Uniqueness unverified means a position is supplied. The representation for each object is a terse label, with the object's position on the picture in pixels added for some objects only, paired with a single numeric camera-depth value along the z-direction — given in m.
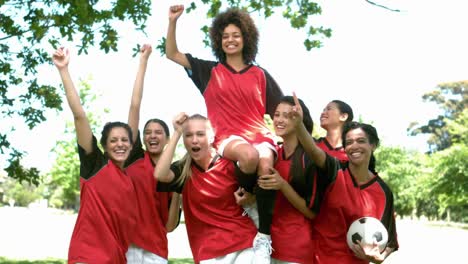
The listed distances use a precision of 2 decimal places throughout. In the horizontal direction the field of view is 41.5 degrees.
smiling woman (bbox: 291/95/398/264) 5.15
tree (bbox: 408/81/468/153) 83.38
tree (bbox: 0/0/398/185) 10.17
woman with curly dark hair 4.95
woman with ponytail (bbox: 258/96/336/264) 5.04
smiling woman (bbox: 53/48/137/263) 4.91
